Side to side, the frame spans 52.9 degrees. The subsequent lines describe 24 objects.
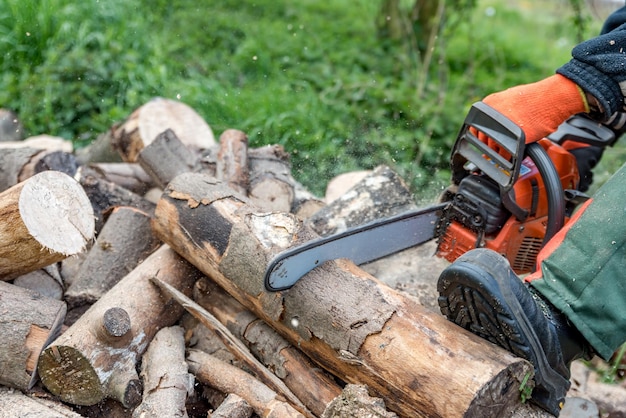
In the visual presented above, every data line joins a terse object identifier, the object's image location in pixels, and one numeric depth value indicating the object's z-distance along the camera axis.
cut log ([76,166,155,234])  2.94
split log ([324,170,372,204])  3.45
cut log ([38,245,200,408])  2.12
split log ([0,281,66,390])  2.12
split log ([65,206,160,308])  2.57
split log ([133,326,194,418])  2.02
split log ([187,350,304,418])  2.00
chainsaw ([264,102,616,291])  2.19
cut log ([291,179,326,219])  3.16
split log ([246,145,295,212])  3.08
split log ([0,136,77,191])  2.99
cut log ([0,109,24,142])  4.18
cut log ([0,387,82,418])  2.04
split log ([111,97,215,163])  3.53
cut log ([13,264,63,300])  2.47
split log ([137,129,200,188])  3.11
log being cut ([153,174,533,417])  1.81
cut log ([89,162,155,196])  3.33
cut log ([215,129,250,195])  3.06
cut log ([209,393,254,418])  2.01
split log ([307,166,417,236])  2.94
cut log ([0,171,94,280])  2.18
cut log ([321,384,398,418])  1.78
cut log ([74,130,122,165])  3.69
